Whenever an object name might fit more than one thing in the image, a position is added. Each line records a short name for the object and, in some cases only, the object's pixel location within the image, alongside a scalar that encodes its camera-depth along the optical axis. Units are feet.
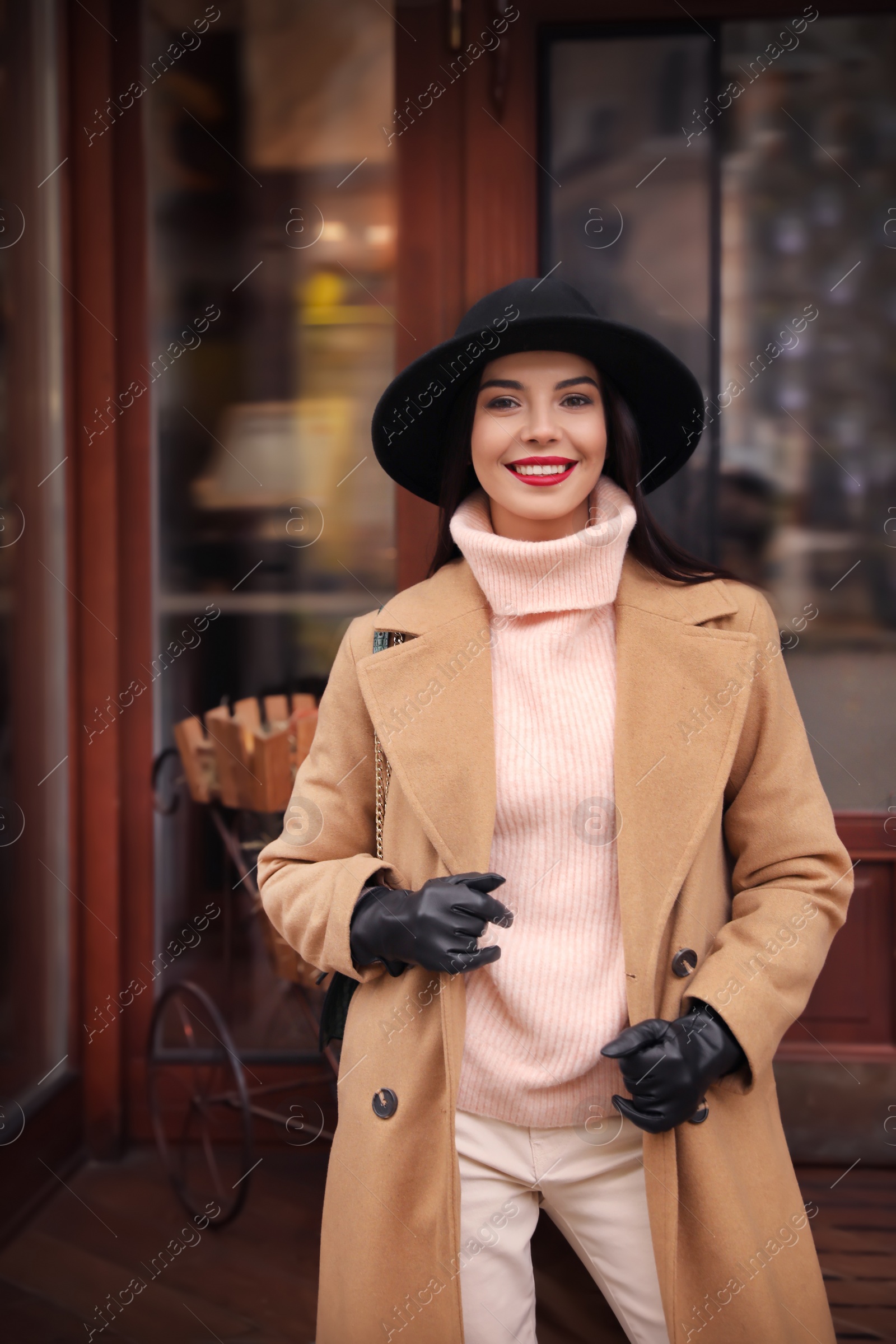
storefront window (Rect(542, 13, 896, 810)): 8.74
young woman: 4.80
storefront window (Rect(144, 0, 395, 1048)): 9.21
